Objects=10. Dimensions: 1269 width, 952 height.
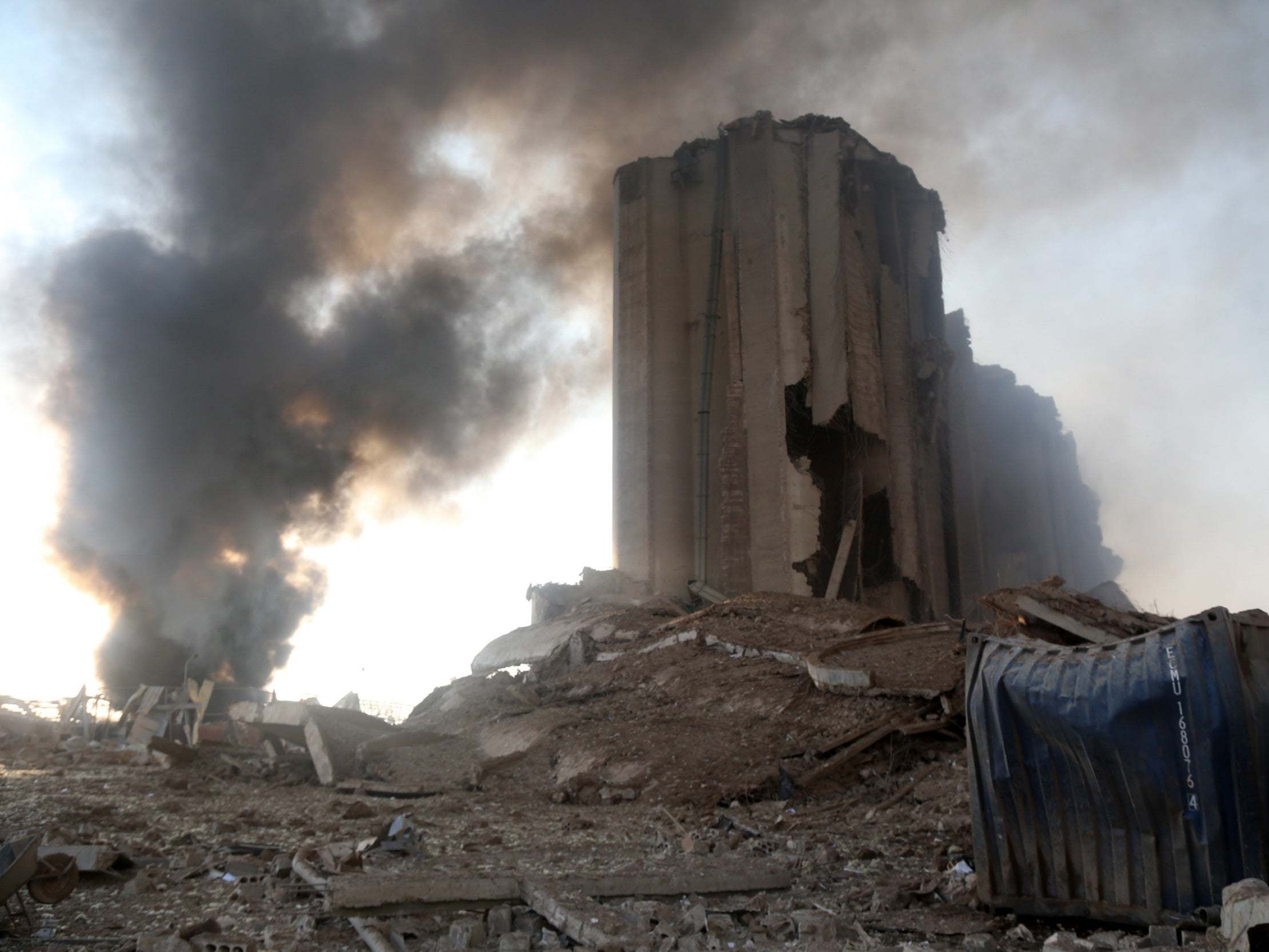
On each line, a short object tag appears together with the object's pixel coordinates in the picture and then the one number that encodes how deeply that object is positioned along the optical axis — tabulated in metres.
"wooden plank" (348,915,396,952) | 4.00
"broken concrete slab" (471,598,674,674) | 15.99
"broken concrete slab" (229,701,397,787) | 10.69
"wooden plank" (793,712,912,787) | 8.22
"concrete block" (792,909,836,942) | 4.15
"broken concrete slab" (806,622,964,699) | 9.12
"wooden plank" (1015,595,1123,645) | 7.89
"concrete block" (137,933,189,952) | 3.73
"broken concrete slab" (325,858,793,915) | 4.61
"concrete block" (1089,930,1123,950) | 3.72
